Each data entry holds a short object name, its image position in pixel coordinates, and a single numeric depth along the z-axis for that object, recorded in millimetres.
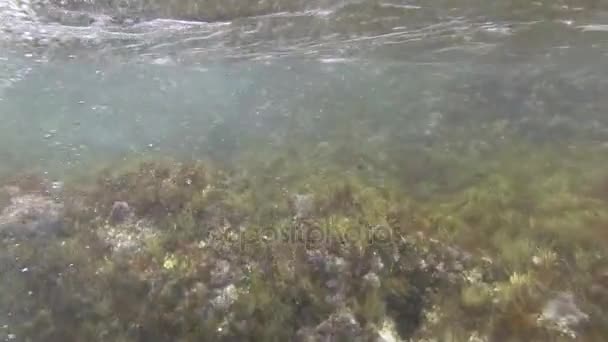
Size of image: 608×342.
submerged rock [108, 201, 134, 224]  6310
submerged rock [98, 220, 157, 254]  5855
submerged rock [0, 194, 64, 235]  6246
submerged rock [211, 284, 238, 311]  4973
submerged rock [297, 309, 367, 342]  4602
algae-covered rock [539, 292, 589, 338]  4238
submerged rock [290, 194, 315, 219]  6043
